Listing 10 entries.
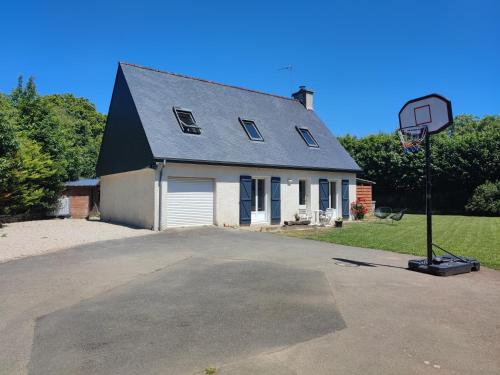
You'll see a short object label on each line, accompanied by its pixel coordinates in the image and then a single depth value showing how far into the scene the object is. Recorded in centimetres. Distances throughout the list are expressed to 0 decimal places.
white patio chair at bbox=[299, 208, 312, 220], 1667
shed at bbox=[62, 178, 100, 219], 2005
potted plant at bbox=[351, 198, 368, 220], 1875
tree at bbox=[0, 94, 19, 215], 1384
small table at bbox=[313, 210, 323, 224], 1656
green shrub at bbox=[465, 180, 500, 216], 2102
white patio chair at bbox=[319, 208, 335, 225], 1616
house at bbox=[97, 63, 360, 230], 1346
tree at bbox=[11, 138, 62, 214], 1659
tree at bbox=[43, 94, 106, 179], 3042
